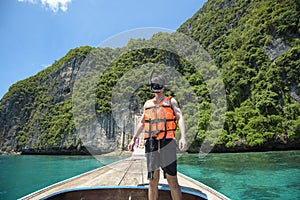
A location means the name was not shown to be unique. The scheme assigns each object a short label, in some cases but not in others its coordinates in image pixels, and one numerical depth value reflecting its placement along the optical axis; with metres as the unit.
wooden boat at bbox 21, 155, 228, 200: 2.08
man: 1.73
